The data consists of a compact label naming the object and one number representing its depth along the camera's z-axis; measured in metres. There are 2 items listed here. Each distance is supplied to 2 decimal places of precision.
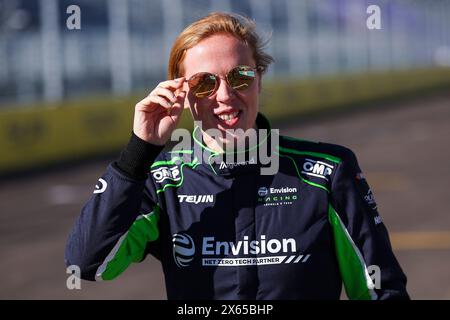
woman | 2.75
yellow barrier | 18.64
